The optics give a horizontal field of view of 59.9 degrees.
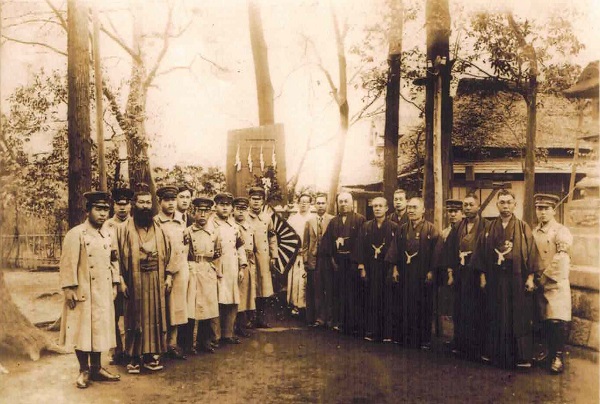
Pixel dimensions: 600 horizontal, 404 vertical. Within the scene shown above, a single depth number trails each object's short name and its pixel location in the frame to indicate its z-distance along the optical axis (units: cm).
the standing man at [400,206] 617
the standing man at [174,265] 518
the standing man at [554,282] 501
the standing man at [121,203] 545
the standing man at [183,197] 587
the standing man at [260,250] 689
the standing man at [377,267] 616
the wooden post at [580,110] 584
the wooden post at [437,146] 678
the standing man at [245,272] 649
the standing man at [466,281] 536
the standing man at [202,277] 560
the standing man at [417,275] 583
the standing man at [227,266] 596
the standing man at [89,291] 436
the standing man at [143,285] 484
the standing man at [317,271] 692
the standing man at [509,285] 504
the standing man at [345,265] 650
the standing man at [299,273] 743
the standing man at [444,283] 579
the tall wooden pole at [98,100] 778
